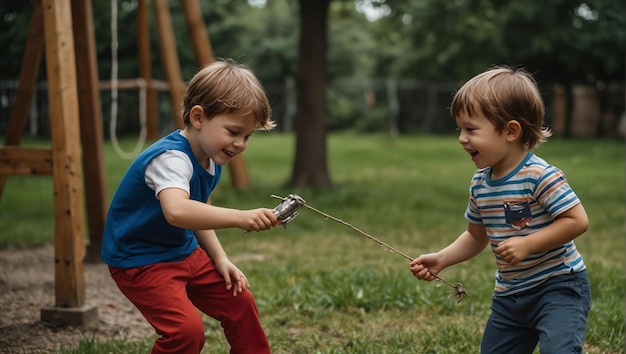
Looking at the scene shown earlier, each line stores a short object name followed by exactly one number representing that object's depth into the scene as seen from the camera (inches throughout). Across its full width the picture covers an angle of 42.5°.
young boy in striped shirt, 109.0
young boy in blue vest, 114.7
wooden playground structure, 173.2
